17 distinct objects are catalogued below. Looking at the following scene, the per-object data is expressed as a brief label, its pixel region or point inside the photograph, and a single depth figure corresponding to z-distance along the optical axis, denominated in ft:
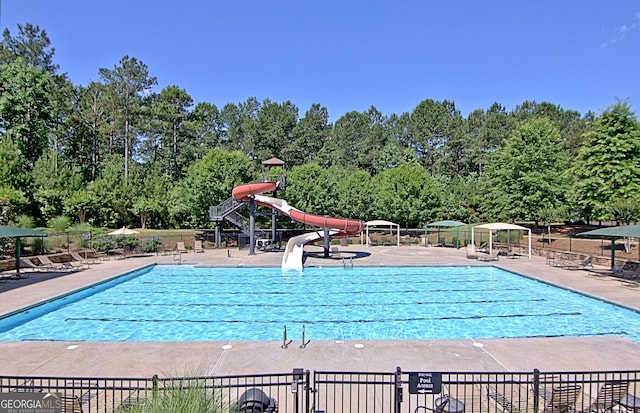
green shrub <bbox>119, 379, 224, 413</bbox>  13.76
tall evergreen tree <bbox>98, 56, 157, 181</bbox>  154.92
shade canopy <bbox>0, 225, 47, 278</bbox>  49.10
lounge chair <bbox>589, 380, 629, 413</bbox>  18.08
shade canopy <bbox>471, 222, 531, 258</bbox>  77.15
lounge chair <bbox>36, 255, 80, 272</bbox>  63.93
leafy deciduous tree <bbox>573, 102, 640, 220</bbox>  93.40
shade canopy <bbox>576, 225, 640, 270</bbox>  51.04
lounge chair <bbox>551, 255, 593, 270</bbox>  65.36
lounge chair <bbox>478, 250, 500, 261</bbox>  75.64
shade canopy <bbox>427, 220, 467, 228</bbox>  92.99
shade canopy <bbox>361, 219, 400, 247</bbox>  98.54
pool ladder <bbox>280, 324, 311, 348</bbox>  28.59
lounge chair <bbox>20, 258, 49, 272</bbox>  63.21
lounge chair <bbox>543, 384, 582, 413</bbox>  17.83
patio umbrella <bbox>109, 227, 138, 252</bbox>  80.81
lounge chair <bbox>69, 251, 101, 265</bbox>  72.13
